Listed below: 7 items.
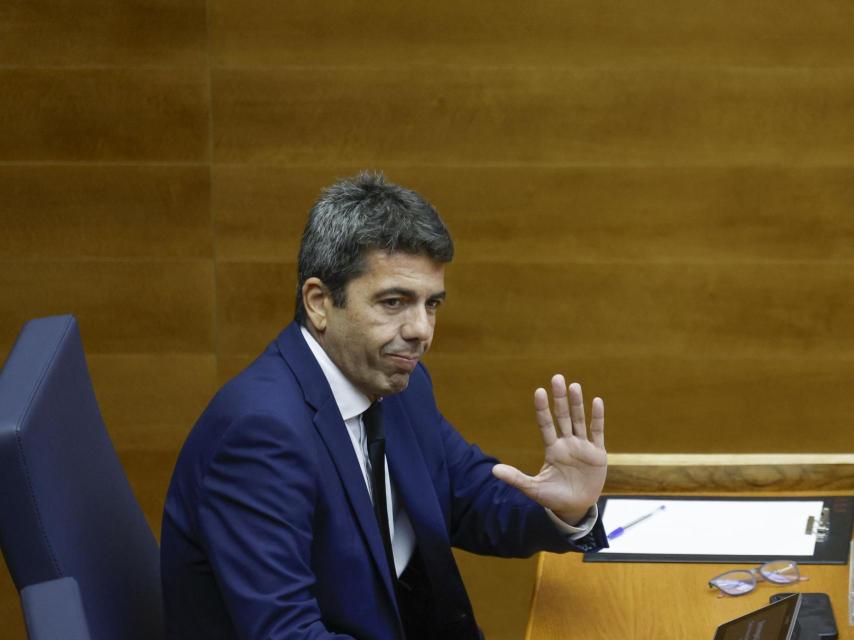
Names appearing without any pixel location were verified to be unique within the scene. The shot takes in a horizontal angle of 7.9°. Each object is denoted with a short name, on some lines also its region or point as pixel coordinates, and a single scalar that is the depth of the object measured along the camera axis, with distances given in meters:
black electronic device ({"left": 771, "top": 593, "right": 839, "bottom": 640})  7.76
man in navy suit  7.71
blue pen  8.06
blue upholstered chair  7.56
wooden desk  7.81
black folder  7.97
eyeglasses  7.89
